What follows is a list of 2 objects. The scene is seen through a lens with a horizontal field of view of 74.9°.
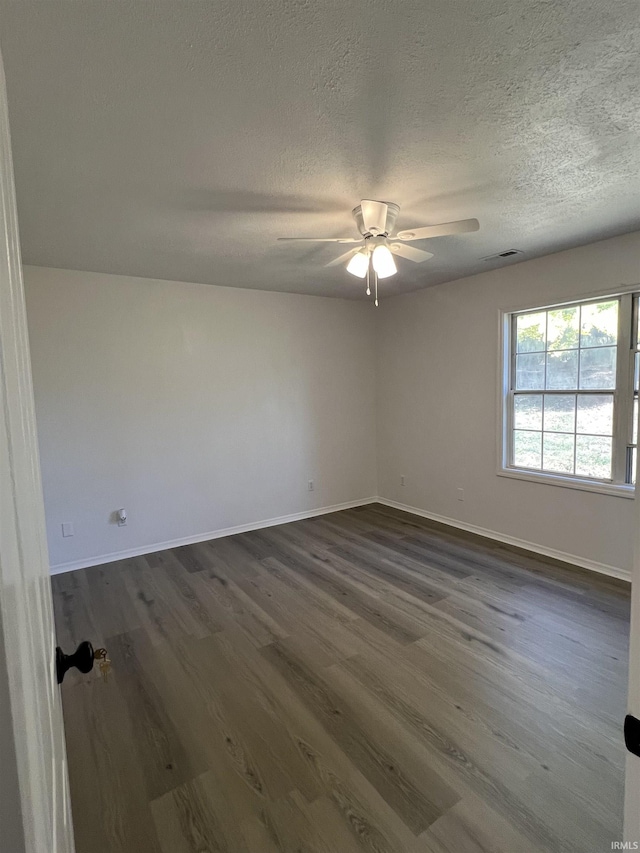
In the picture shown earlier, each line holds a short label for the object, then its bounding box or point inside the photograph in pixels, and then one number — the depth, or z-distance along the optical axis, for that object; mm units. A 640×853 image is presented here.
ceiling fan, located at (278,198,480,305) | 2209
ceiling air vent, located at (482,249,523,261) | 3414
